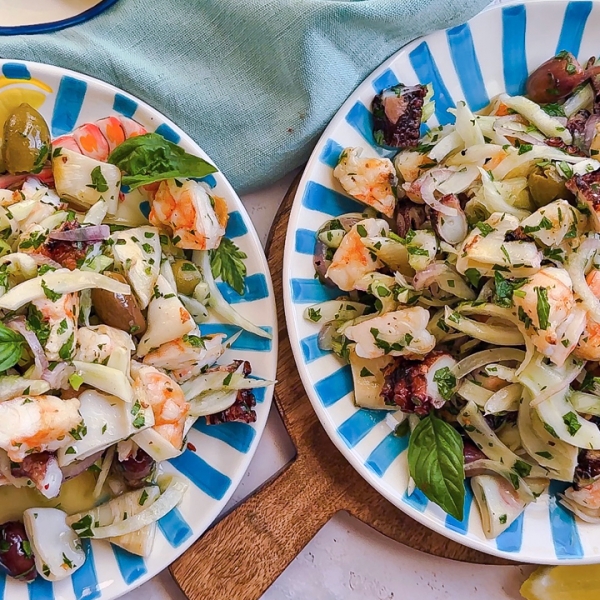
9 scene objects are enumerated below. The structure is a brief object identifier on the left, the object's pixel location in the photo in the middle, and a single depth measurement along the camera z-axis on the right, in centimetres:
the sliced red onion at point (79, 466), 47
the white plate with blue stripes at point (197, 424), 48
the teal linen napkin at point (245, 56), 50
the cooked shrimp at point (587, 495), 49
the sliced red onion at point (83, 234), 46
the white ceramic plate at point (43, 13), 50
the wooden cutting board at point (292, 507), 52
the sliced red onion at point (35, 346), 44
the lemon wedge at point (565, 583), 53
